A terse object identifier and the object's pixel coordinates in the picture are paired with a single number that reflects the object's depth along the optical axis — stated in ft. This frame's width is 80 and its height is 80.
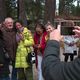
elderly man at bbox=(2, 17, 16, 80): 7.71
